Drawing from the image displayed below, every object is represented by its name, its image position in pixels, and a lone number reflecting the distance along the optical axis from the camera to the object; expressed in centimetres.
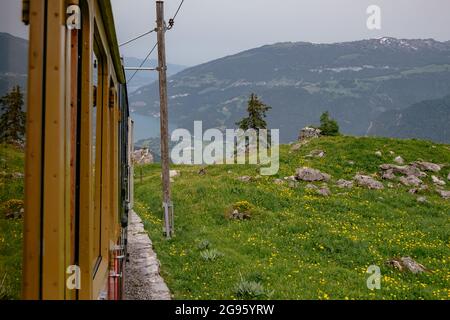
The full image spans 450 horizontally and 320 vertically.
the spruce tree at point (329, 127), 3086
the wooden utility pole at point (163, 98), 1373
